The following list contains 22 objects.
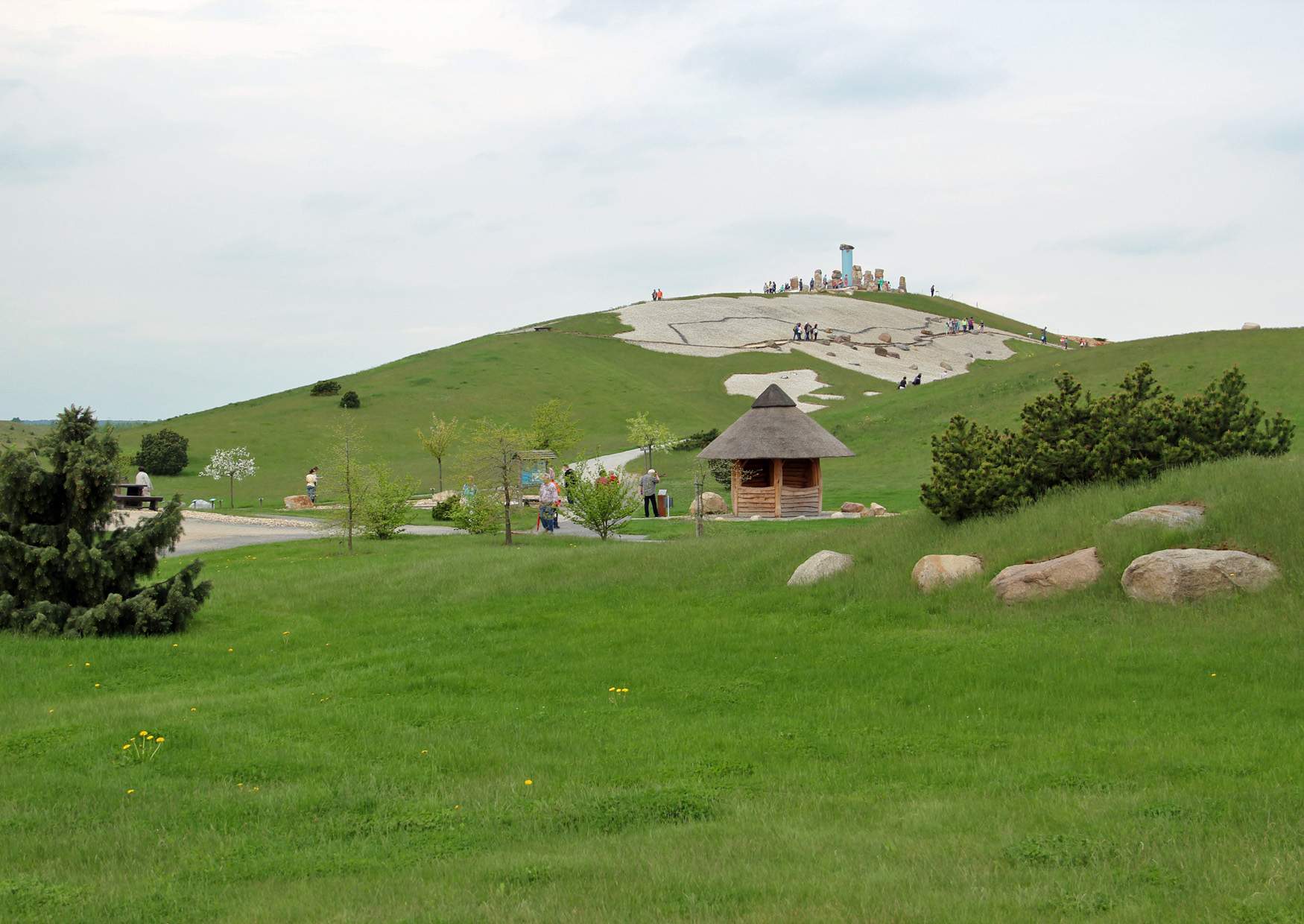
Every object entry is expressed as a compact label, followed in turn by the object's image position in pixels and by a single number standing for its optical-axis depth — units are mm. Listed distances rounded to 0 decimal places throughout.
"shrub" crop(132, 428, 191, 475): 57812
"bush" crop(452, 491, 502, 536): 31562
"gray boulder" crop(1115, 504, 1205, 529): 15352
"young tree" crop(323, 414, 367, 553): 28859
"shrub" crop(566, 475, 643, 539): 29109
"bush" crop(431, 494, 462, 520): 36525
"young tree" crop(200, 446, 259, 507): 48438
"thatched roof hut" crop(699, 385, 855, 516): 37406
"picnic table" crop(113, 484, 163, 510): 38719
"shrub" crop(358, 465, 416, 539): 30203
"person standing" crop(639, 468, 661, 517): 37938
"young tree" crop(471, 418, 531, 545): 29394
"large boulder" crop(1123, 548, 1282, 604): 13641
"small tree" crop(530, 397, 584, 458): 52062
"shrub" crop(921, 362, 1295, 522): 18719
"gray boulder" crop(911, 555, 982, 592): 16078
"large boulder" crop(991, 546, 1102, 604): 14828
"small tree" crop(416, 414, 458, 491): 52812
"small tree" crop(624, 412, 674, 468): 54312
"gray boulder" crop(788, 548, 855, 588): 17547
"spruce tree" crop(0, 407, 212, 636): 16312
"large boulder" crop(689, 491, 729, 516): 38750
